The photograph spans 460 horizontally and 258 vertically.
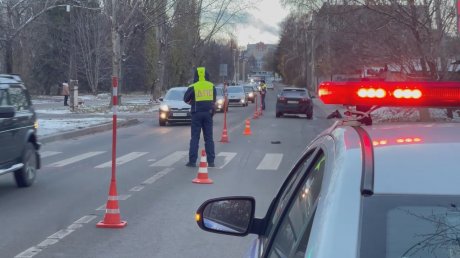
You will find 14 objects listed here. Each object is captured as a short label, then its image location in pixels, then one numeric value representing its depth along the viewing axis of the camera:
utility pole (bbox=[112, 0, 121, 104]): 39.32
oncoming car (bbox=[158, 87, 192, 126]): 30.83
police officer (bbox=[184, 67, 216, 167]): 15.77
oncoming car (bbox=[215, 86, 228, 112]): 43.50
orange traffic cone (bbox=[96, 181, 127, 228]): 9.30
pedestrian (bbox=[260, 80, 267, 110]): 45.61
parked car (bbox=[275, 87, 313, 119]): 37.81
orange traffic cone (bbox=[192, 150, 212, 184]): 13.19
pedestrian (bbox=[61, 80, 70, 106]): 49.53
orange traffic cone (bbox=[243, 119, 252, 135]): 25.74
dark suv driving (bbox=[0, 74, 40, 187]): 11.76
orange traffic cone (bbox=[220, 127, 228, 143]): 22.50
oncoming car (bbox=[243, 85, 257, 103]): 66.99
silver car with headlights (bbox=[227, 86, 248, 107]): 55.84
